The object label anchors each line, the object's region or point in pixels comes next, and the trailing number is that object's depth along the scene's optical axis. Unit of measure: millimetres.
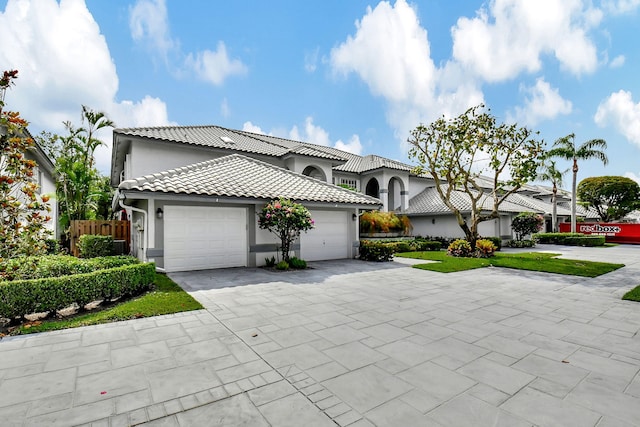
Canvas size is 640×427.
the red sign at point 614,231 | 28250
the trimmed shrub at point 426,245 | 19438
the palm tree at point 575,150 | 24016
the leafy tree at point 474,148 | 15008
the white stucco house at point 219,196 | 10234
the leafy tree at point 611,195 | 37719
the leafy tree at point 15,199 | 5559
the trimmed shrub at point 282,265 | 10969
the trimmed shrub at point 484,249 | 15805
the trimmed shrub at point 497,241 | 22123
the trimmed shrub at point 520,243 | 23797
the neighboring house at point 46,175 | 14314
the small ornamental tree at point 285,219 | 10664
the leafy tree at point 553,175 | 26953
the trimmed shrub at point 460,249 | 16328
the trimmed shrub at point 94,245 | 12141
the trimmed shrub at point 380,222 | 21078
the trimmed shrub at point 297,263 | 11383
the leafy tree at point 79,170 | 16703
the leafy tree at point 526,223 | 23927
